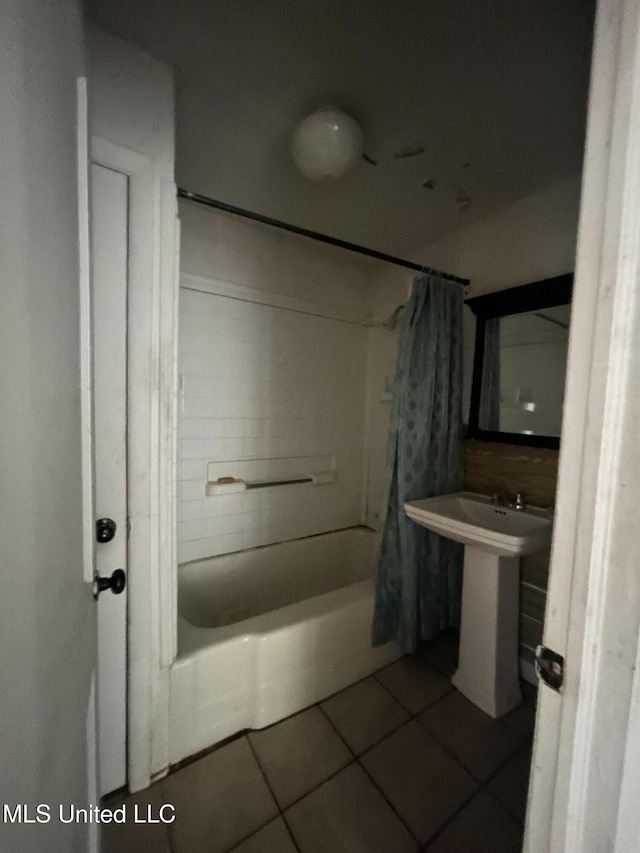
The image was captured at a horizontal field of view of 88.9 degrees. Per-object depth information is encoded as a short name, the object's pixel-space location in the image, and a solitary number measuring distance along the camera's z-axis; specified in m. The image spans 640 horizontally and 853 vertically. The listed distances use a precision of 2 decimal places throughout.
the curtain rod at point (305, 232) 1.13
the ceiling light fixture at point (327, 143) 1.08
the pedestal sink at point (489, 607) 1.38
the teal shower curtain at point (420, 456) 1.54
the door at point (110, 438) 0.91
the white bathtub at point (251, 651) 1.16
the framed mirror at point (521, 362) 1.52
